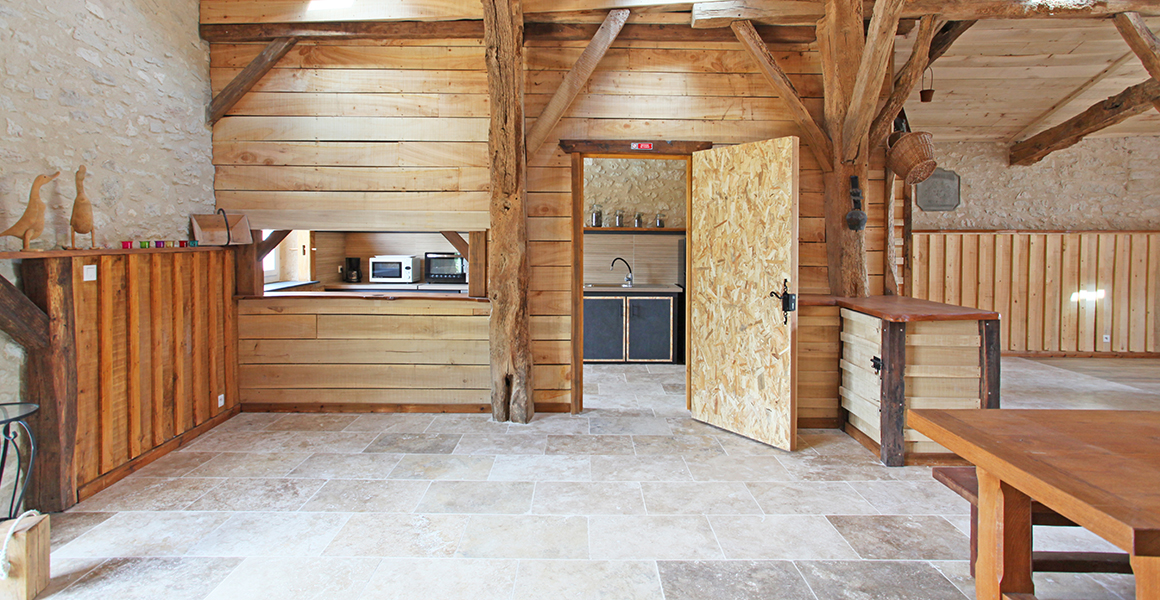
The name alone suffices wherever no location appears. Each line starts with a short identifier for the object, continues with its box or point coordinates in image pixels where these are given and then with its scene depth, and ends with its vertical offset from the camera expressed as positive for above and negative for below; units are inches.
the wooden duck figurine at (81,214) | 124.0 +13.5
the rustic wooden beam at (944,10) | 152.0 +69.8
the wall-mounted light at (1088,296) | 288.8 -9.5
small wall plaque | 301.4 +42.8
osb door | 154.5 -2.2
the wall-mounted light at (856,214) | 171.6 +17.7
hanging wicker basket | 160.6 +32.4
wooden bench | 83.9 -39.6
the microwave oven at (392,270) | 261.6 +4.0
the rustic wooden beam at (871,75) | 143.5 +51.1
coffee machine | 279.6 +3.3
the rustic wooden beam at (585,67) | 167.6 +58.6
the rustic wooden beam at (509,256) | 164.7 +6.6
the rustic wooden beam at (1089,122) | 206.2 +60.5
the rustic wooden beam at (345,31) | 176.6 +72.4
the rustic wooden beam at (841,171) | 158.6 +30.7
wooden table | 52.2 -19.6
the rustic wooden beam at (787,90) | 168.2 +52.7
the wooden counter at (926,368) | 140.1 -21.2
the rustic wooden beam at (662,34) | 175.8 +71.0
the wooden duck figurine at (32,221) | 111.3 +11.1
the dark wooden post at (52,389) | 115.7 -20.8
